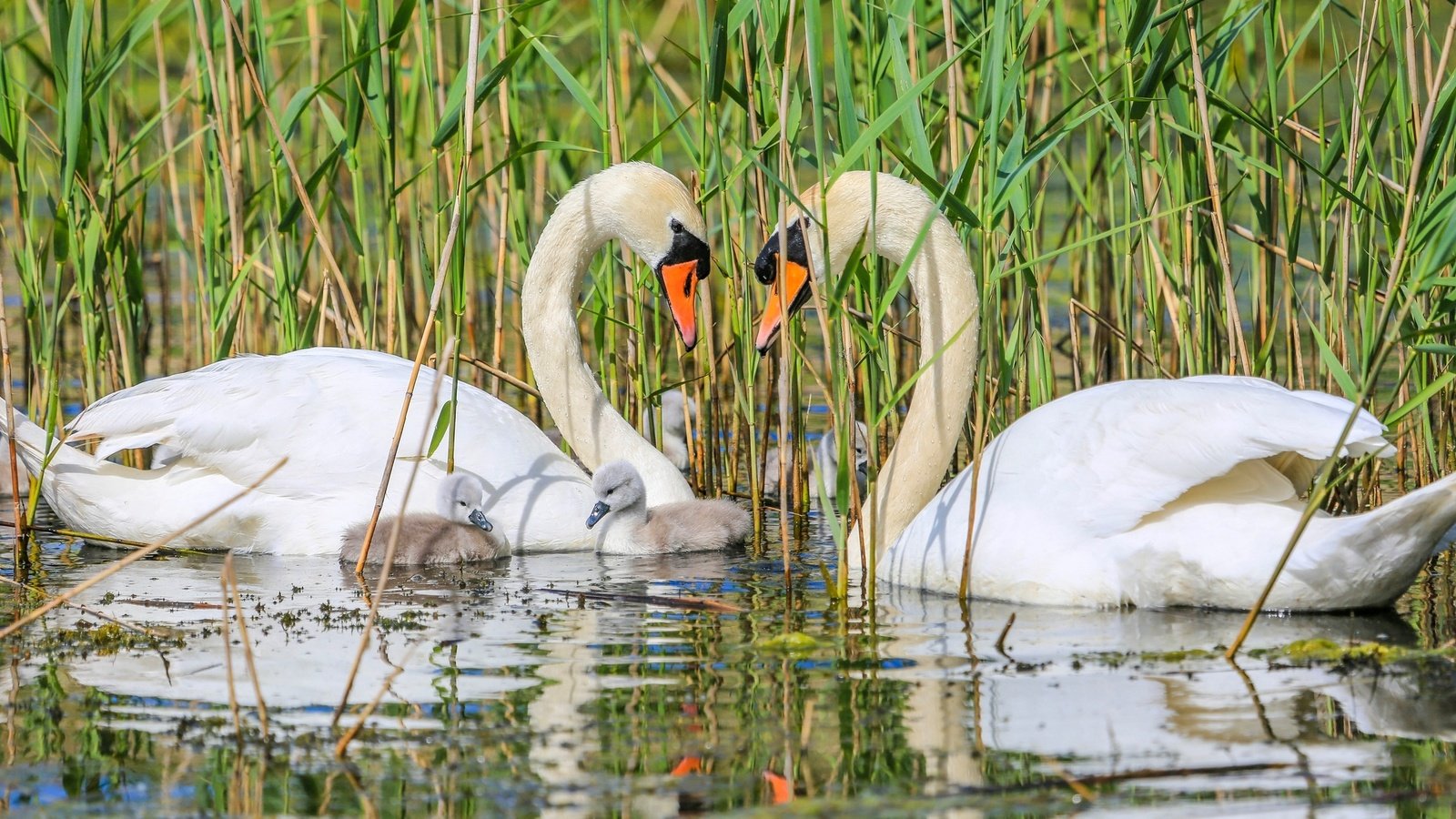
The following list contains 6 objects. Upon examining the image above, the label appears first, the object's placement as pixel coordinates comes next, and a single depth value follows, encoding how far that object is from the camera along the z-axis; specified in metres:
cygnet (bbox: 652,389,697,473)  19.00
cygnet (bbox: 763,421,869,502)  16.75
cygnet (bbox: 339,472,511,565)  13.59
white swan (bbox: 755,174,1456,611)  10.68
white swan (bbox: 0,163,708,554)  14.48
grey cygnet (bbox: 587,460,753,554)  14.27
